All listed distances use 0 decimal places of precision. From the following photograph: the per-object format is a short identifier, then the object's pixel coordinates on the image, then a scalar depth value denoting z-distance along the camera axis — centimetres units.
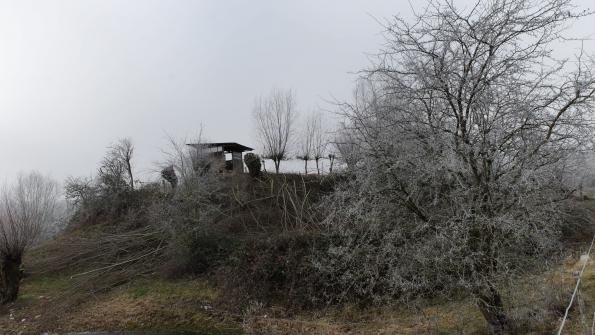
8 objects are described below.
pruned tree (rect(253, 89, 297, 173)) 2589
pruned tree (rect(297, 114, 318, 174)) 2762
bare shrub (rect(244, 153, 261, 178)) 2461
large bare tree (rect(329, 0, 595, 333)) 610
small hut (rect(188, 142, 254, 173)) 2156
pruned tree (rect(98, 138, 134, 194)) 2556
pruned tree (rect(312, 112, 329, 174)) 2648
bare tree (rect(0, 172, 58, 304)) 1548
